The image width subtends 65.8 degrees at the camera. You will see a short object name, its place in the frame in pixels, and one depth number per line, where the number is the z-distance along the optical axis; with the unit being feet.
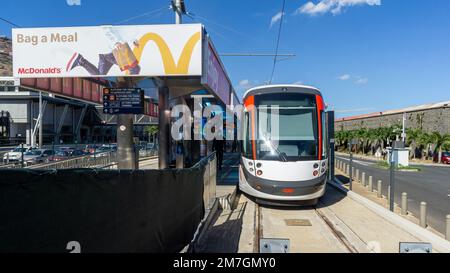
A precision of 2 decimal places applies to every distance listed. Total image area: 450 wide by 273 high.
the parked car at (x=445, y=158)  134.26
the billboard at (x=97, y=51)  33.32
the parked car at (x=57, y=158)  53.76
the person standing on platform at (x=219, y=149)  56.78
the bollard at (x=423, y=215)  26.61
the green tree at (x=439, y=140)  134.41
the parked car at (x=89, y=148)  98.90
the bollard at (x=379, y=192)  40.86
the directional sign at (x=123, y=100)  36.32
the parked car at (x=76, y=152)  88.01
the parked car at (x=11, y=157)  51.51
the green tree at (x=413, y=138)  150.20
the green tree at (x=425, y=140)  142.20
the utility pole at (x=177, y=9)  41.96
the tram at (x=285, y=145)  31.04
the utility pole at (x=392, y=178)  31.50
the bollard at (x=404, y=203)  31.94
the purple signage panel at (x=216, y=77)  35.38
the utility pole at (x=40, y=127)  154.20
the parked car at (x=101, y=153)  56.00
